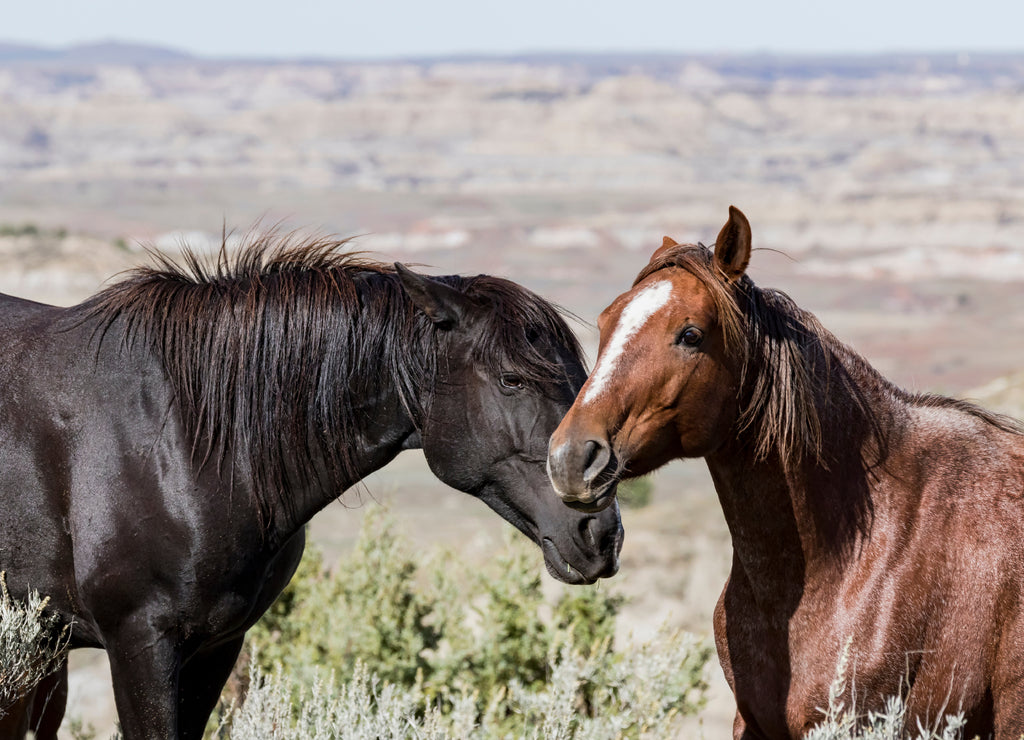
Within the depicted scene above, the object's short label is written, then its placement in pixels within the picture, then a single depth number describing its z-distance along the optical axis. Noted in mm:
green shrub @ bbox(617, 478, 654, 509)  47250
